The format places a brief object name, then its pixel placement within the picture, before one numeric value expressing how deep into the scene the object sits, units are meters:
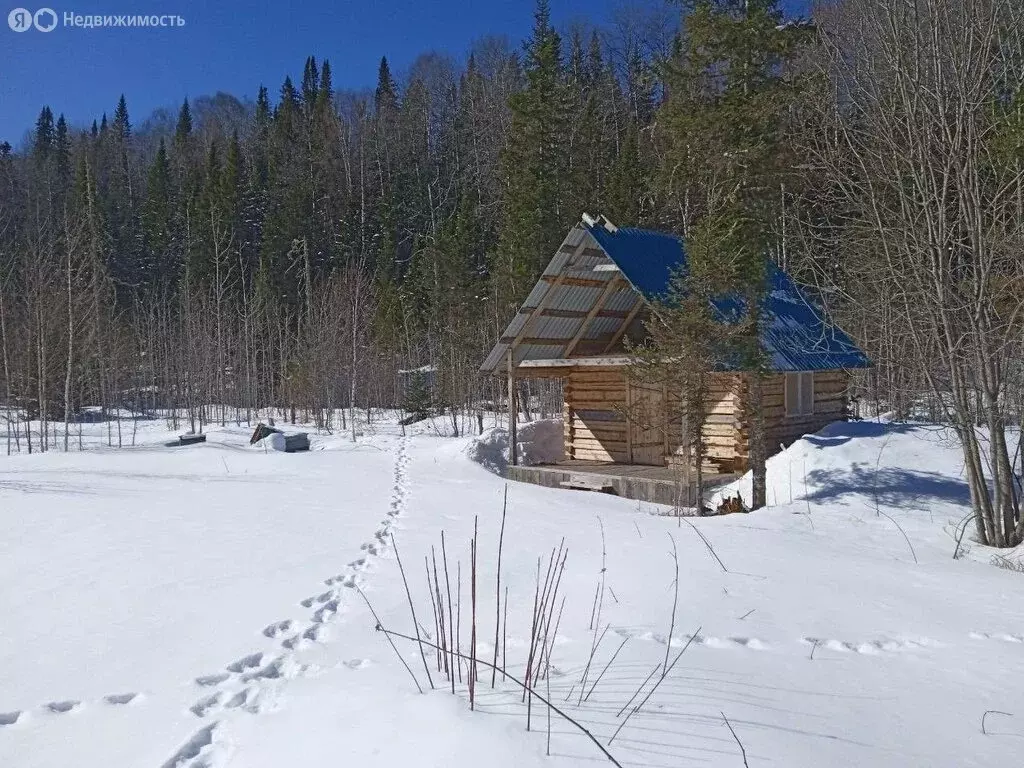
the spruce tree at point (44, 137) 59.00
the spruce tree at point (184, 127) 61.25
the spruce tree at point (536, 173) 27.95
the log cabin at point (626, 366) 14.45
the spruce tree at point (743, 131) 12.43
